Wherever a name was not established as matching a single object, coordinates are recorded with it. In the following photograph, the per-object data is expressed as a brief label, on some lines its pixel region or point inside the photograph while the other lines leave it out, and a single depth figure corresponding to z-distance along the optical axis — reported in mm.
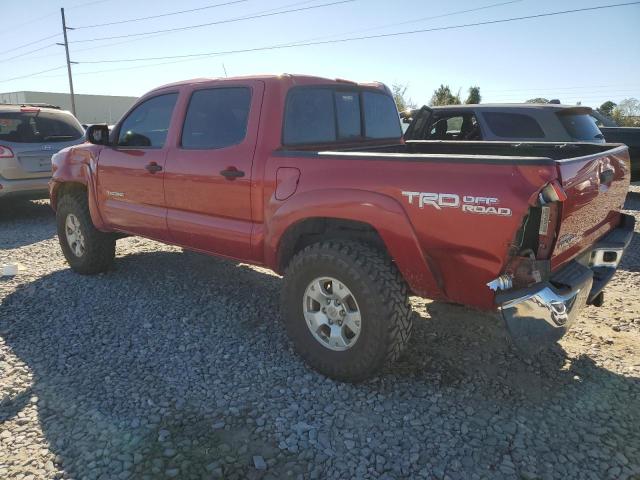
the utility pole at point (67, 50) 33375
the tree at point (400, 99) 37938
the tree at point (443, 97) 38312
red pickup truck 2389
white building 44500
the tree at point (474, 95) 42119
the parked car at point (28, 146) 7324
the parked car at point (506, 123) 6364
